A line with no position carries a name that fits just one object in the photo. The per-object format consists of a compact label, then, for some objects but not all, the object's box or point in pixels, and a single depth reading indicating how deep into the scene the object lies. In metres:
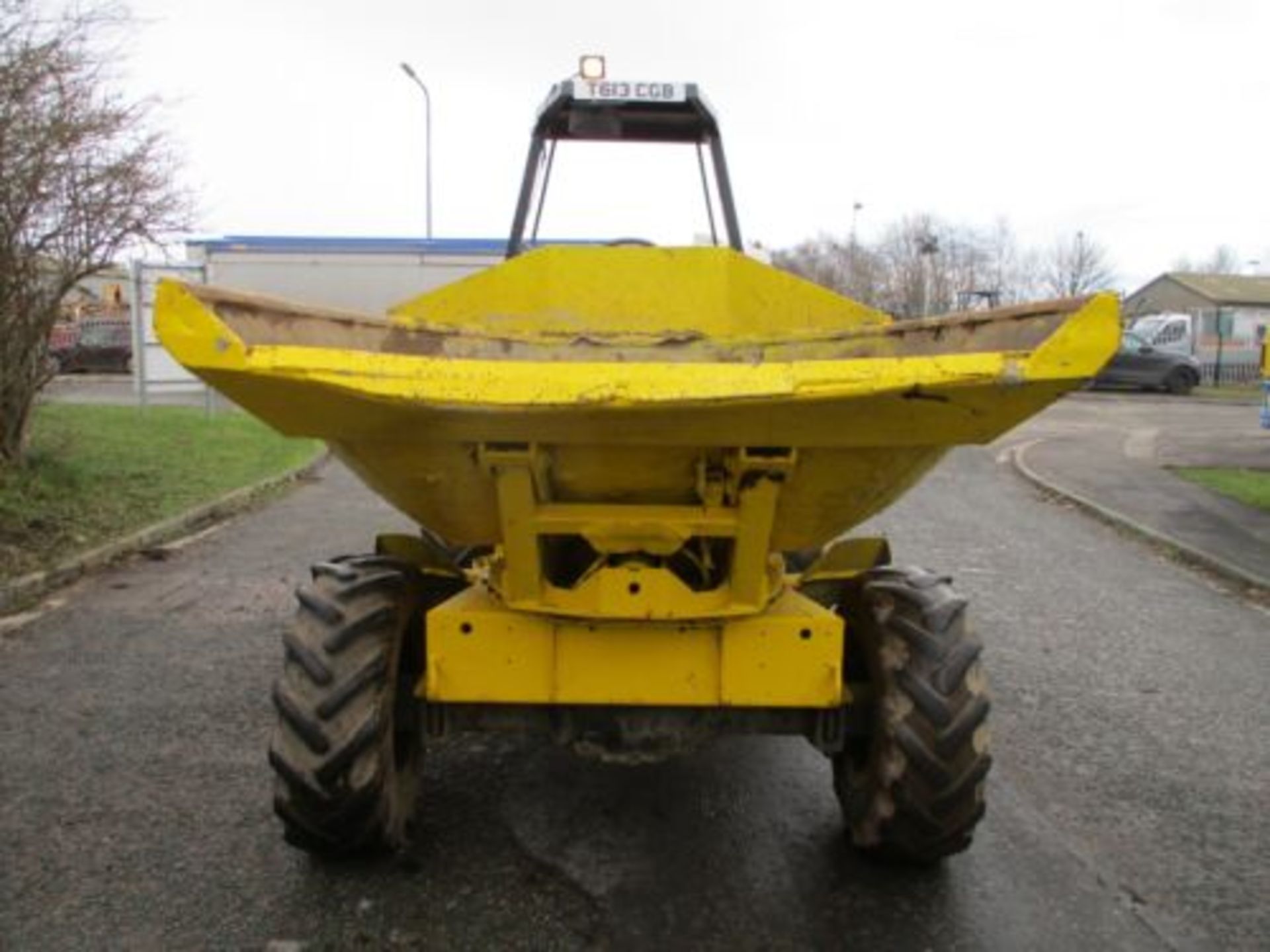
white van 32.44
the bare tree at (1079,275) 61.06
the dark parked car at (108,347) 22.80
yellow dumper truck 2.34
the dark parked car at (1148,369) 29.14
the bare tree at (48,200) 7.33
